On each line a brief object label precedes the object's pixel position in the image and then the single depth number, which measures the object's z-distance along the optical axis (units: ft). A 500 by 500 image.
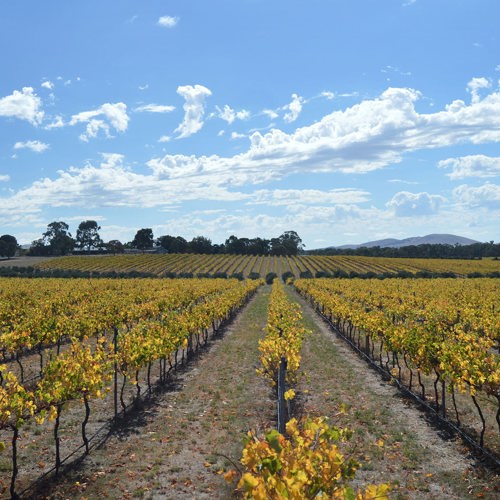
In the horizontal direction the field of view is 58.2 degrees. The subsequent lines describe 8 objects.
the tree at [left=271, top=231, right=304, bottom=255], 483.92
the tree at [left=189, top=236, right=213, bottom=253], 481.22
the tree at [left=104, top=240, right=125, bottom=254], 517.55
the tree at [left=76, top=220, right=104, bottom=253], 548.72
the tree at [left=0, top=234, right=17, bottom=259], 455.63
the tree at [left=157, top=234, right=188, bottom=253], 501.80
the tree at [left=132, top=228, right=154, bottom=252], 525.34
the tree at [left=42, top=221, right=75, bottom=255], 483.92
